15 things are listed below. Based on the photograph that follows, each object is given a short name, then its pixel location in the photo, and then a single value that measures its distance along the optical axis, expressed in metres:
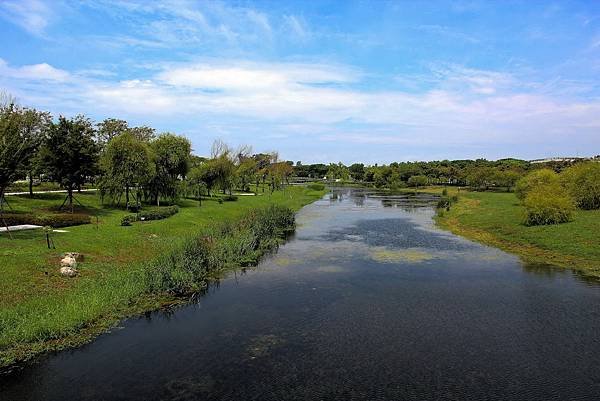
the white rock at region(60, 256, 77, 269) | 22.96
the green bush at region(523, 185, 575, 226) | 42.88
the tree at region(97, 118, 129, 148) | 81.19
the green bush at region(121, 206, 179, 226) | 37.83
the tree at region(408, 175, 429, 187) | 153.38
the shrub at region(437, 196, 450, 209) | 74.69
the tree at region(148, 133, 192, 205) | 53.16
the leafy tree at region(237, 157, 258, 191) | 93.41
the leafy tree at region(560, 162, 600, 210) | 53.59
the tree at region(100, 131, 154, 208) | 46.03
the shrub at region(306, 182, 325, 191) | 135.38
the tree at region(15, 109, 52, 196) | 33.88
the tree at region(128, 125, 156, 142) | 87.14
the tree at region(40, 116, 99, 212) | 40.50
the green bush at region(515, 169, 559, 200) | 64.92
